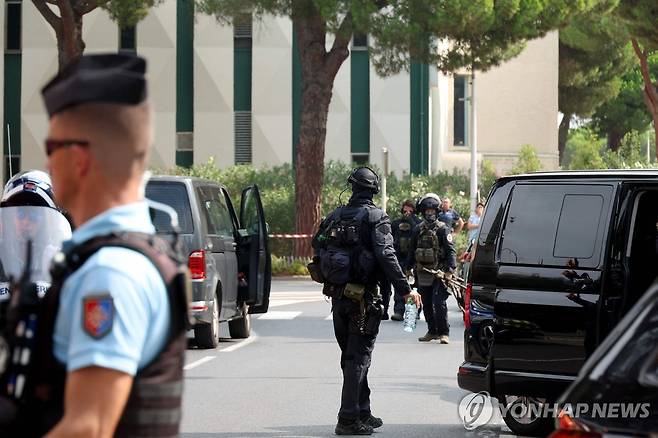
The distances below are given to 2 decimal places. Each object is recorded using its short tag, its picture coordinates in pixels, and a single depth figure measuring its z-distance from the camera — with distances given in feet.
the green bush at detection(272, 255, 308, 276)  109.19
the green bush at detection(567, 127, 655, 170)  170.81
